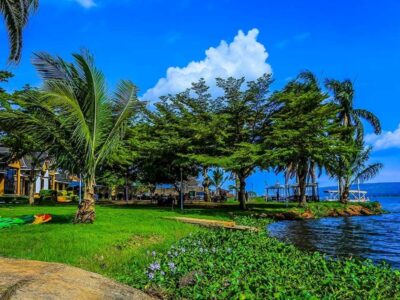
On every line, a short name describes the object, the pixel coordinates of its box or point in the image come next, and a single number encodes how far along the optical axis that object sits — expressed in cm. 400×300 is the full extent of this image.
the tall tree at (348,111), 4178
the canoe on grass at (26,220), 1397
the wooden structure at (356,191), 4988
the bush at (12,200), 3200
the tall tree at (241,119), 2861
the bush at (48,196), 3522
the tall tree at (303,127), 2555
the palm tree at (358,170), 4131
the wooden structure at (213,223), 1585
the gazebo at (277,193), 5427
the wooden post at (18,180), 4722
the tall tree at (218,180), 5544
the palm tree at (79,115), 1389
